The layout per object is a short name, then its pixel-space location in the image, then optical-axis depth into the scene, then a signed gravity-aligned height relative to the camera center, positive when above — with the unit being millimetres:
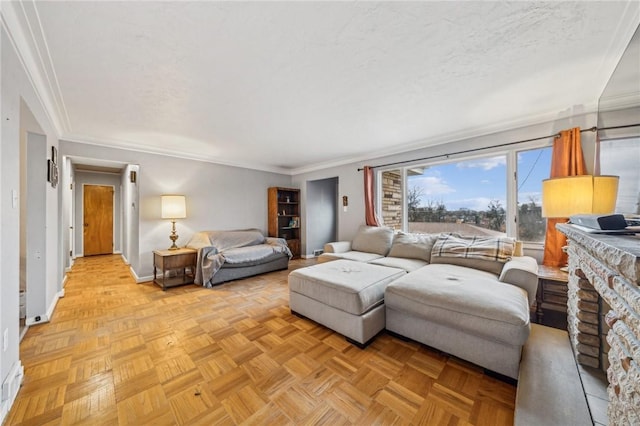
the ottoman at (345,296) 1991 -780
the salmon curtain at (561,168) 2453 +468
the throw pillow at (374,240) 3688 -455
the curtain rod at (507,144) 1478 +855
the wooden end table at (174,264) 3465 -792
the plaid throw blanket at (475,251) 2498 -449
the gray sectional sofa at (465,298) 1567 -659
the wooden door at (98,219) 6039 -178
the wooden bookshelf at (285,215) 5480 -72
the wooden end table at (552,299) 2158 -822
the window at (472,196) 2889 +242
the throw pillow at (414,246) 3152 -474
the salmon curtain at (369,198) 4285 +255
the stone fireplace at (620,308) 679 -331
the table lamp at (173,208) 3771 +69
